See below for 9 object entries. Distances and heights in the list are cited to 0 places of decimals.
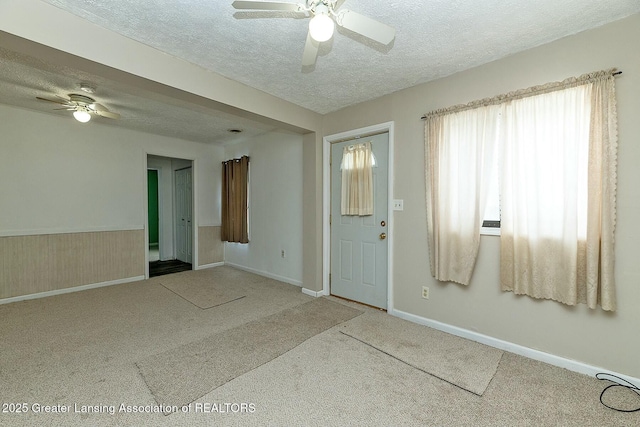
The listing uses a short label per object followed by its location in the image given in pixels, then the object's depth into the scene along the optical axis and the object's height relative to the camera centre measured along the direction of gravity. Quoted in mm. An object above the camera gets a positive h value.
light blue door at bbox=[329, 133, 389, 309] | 3178 -415
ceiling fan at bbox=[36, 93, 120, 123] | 2992 +1169
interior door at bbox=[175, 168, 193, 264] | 5831 -126
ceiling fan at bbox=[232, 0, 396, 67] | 1372 +1052
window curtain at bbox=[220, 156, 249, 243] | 5043 +212
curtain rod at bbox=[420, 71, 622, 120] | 1832 +942
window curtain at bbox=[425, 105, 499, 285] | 2375 +264
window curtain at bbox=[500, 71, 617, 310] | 1857 +130
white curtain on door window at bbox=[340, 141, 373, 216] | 3273 +387
